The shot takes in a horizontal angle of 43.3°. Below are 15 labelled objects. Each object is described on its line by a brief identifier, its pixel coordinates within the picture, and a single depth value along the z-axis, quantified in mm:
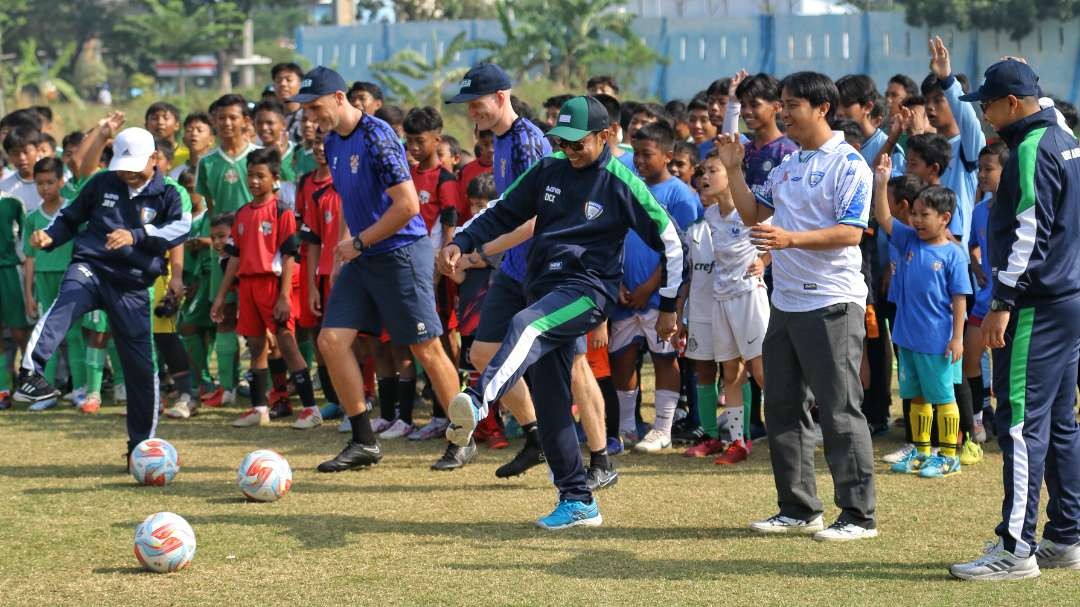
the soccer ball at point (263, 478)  7891
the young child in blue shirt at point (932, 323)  8711
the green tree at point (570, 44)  46156
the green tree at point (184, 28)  65125
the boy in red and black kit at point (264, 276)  10945
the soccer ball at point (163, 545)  6371
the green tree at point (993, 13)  46156
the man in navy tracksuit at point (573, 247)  7188
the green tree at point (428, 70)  41844
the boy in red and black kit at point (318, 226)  10555
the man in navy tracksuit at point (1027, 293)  6004
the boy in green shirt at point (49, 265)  12016
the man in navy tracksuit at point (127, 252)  8828
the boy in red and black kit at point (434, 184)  10461
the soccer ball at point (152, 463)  8430
